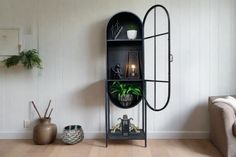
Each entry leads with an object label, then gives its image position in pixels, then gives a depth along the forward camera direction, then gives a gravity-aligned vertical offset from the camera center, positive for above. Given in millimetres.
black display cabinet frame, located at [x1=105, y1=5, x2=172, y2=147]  3575 +331
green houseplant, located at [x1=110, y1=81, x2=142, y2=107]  3559 -208
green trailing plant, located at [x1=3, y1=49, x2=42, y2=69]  3598 +231
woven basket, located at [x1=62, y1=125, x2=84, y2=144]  3543 -779
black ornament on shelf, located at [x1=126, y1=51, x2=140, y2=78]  3711 +146
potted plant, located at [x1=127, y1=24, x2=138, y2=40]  3582 +568
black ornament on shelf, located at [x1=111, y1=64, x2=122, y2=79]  3686 +63
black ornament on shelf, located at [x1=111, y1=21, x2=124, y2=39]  3774 +670
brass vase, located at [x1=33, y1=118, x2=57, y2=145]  3564 -742
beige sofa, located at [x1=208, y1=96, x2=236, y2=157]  2988 -590
